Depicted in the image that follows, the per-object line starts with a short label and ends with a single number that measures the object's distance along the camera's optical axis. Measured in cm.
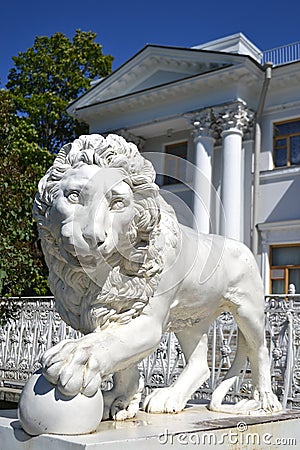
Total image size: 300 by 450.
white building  1428
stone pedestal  228
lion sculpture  235
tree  1978
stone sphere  229
